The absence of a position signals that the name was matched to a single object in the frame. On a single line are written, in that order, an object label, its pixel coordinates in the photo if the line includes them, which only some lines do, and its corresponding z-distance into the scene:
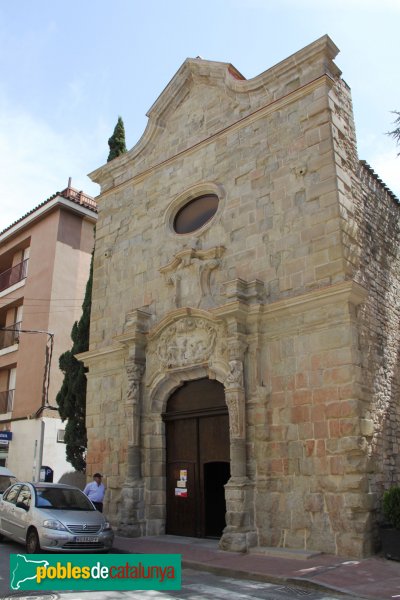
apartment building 18.88
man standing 10.34
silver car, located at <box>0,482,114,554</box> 7.88
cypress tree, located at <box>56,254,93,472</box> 15.38
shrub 7.50
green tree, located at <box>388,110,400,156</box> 8.88
